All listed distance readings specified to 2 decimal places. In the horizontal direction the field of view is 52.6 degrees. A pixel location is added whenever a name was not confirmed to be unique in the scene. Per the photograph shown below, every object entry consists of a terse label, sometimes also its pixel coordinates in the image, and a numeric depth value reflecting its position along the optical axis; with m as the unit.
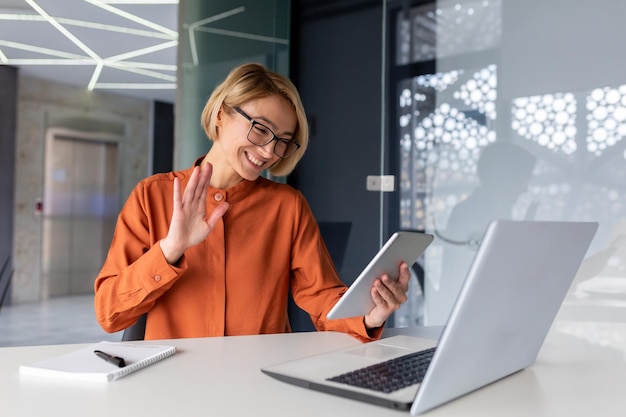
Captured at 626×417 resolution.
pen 1.04
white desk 0.85
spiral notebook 0.99
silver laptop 0.77
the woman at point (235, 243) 1.45
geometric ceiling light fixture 4.94
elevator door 8.71
